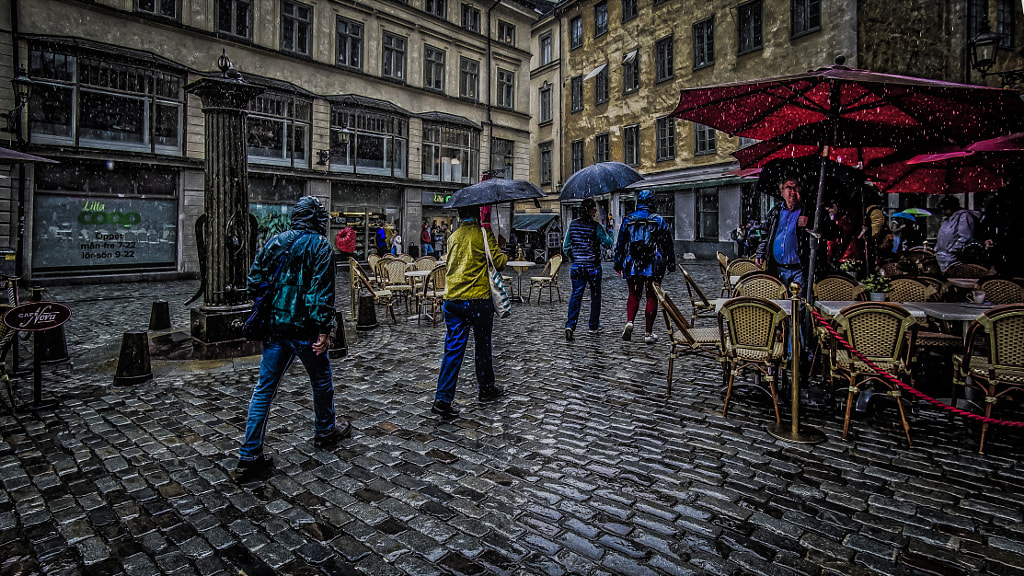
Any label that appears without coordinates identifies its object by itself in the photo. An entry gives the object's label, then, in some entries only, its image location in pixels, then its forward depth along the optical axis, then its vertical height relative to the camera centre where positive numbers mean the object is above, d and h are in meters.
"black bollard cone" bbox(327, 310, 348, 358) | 7.08 -0.75
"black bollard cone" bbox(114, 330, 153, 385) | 5.72 -0.84
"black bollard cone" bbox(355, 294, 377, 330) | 9.05 -0.49
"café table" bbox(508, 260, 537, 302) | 11.70 +0.53
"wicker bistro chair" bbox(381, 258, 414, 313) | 10.90 +0.26
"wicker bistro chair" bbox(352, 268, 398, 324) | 9.55 -0.13
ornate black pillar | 7.45 +1.04
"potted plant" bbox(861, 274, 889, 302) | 5.36 +0.04
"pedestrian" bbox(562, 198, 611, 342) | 8.38 +0.63
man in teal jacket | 3.70 -0.13
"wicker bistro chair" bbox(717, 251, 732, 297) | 9.48 +0.36
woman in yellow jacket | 4.81 -0.10
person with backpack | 7.75 +0.55
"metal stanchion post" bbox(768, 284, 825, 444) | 4.26 -1.14
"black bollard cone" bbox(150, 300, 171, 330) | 8.62 -0.52
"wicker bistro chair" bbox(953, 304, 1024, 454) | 3.99 -0.46
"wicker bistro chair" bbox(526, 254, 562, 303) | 12.27 +0.34
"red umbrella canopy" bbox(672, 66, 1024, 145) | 4.71 +1.97
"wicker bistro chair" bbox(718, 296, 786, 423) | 4.61 -0.44
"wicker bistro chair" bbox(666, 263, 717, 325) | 7.51 -0.24
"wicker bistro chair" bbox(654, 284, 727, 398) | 5.29 -0.53
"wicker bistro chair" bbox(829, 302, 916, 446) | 4.30 -0.40
